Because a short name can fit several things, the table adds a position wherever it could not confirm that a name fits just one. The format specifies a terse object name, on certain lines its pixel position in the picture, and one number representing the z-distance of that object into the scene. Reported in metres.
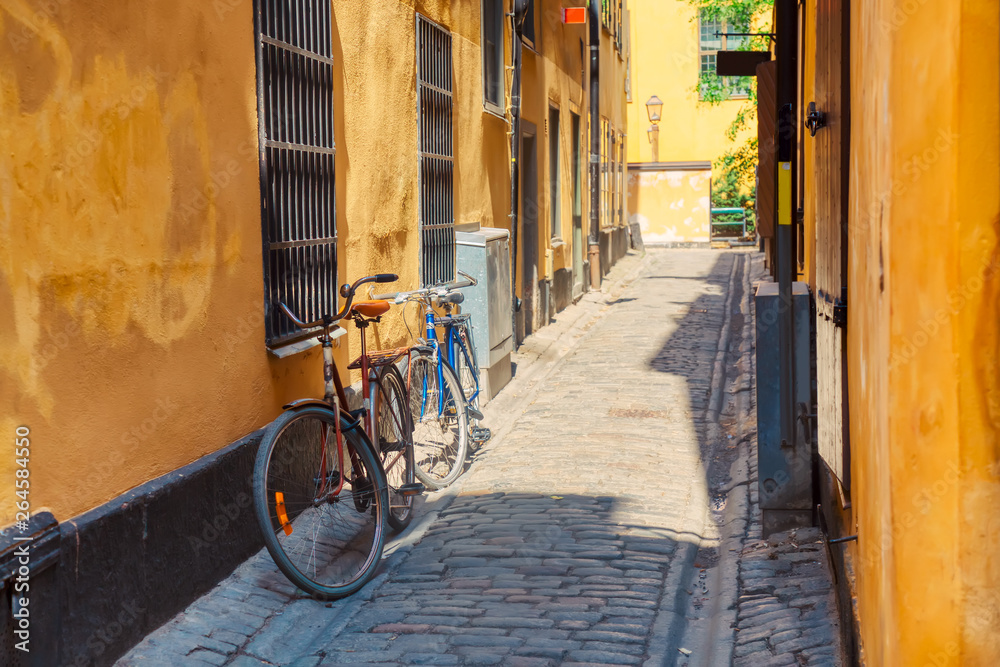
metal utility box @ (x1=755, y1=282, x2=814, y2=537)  5.21
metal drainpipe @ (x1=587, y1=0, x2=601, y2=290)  18.39
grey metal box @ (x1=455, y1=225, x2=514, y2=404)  8.70
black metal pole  5.23
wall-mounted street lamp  31.42
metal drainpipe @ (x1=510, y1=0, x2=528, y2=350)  11.56
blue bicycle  6.58
